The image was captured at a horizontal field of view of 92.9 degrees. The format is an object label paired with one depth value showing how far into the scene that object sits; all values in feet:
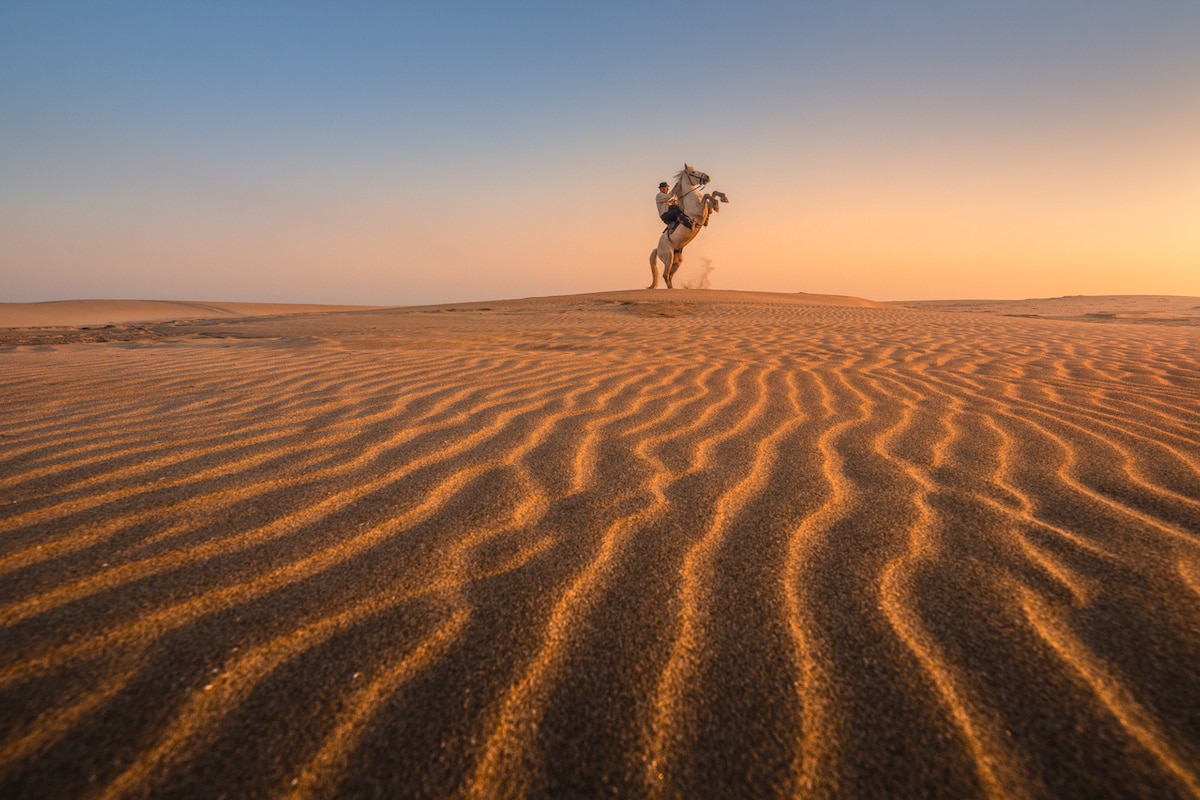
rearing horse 55.57
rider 56.85
